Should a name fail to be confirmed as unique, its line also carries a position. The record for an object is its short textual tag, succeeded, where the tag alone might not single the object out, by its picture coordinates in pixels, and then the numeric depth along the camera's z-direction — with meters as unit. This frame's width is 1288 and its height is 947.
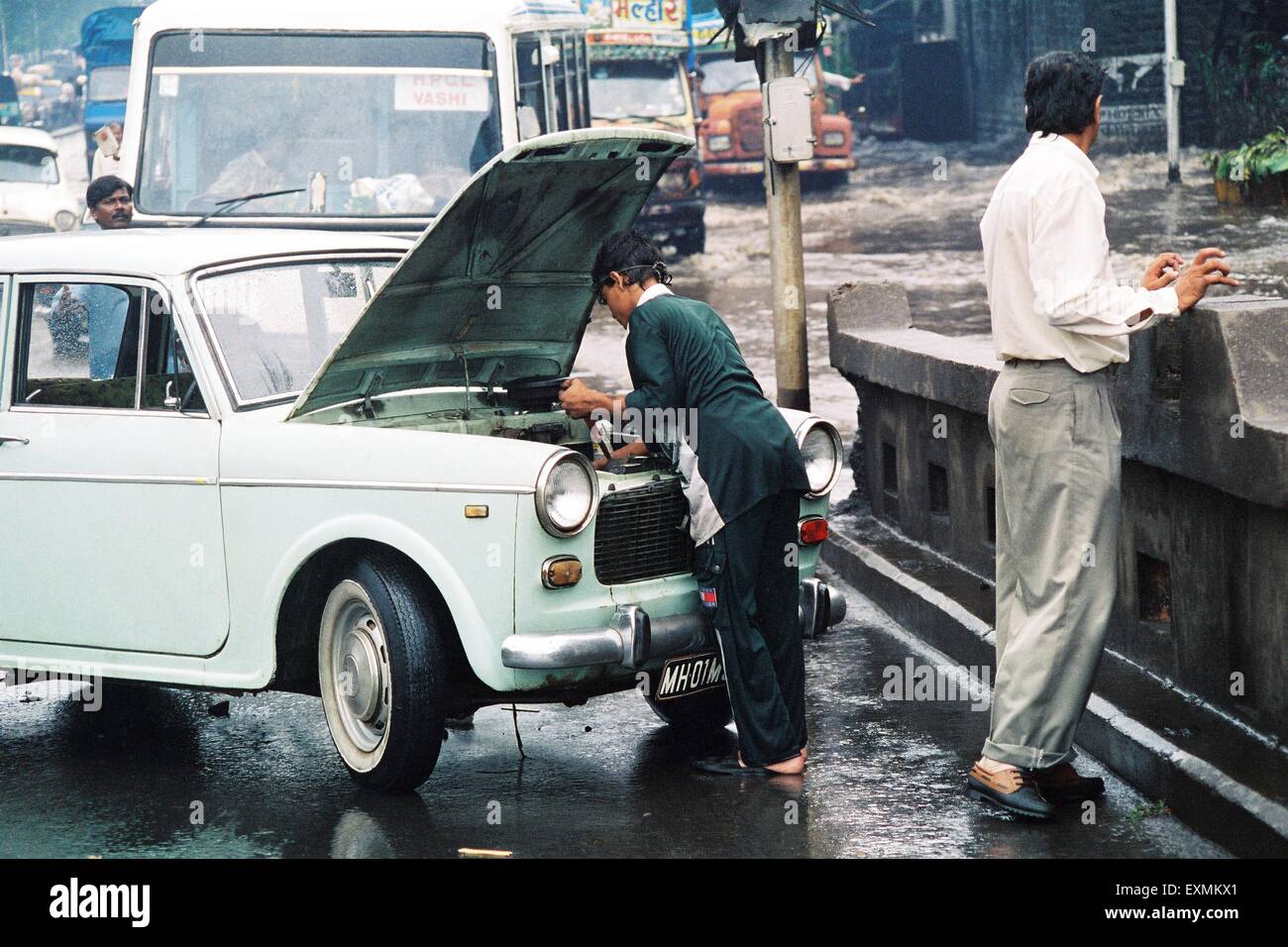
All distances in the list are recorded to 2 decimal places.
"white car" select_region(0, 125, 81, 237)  23.14
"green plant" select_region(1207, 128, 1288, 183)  20.38
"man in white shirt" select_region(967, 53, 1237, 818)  4.85
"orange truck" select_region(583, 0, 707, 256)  25.91
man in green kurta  5.54
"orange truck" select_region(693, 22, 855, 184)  30.97
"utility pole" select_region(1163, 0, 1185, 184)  24.20
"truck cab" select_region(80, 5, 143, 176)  35.19
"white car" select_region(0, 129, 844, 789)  5.30
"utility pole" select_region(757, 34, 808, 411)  9.82
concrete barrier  5.04
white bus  10.76
